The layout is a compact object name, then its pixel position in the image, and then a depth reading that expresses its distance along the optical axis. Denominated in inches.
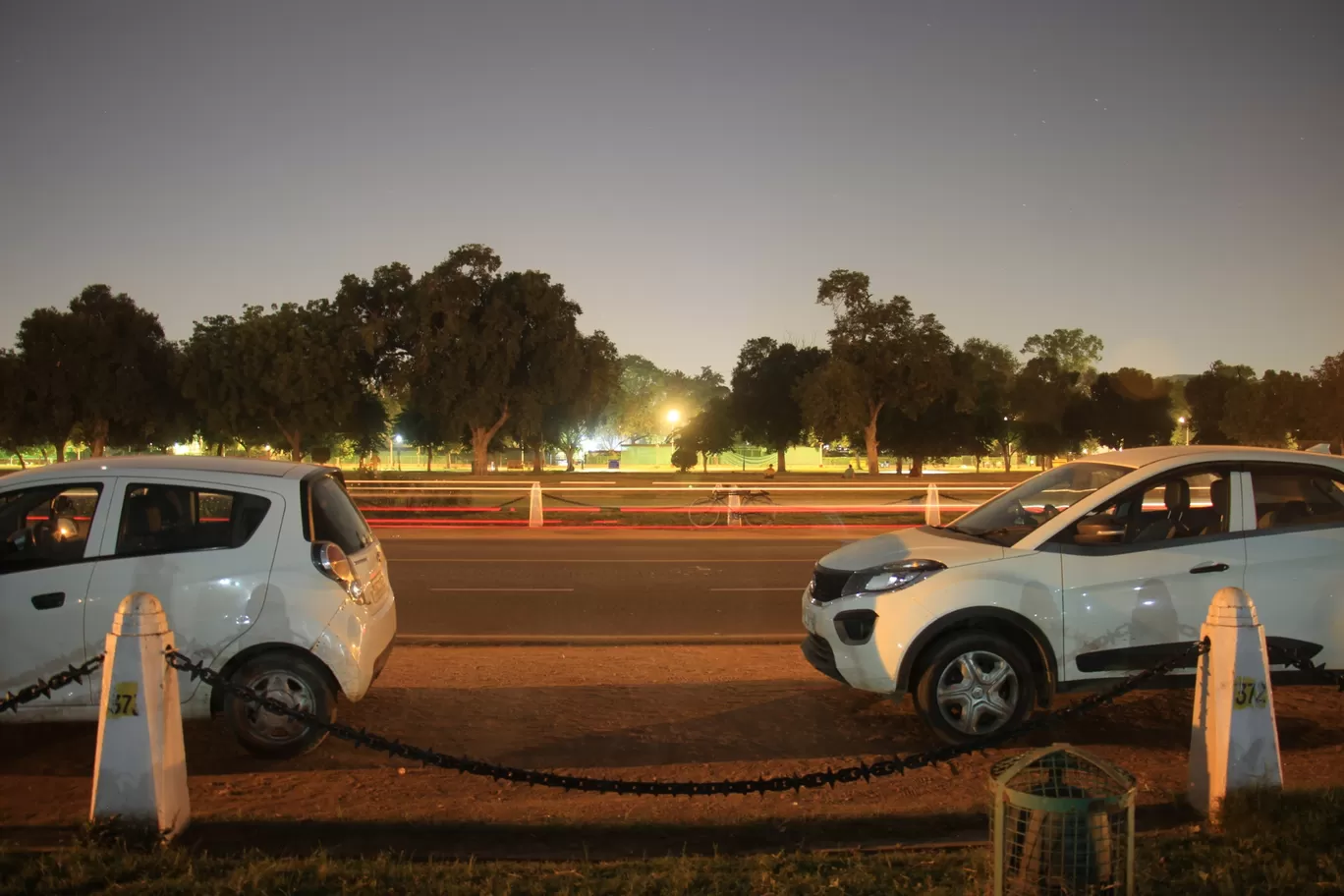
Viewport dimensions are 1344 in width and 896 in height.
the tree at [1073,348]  4803.2
